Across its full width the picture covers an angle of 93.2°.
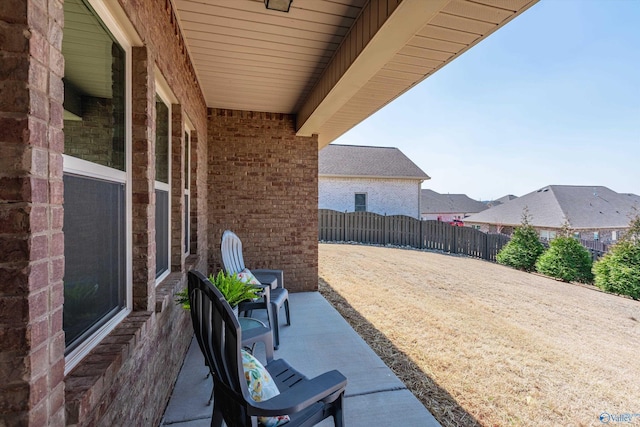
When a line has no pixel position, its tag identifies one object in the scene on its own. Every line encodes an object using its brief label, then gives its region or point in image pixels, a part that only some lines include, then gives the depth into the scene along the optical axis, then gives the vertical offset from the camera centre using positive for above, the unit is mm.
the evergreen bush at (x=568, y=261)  8992 -1389
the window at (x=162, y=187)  2485 +246
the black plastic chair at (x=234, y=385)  1329 -837
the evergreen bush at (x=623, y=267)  7772 -1386
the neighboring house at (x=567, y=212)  17984 +233
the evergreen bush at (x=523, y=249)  10156 -1140
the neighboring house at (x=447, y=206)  30359 +1028
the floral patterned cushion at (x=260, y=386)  1470 -845
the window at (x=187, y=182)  3648 +412
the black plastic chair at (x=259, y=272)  3410 -819
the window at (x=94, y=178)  1208 +173
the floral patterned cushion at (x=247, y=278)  3371 -702
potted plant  2635 -657
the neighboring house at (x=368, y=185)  18703 +1915
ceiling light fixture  2202 +1562
